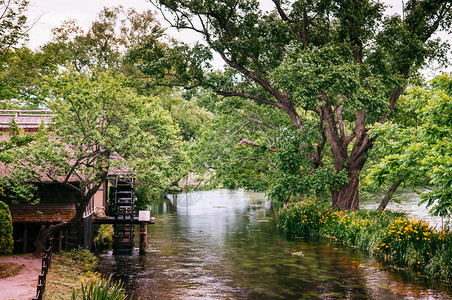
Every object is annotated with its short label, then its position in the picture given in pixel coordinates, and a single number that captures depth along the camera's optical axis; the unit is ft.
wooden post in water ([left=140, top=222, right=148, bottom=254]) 62.85
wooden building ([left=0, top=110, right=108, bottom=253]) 53.83
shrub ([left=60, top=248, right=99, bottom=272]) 48.97
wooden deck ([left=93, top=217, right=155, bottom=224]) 62.95
